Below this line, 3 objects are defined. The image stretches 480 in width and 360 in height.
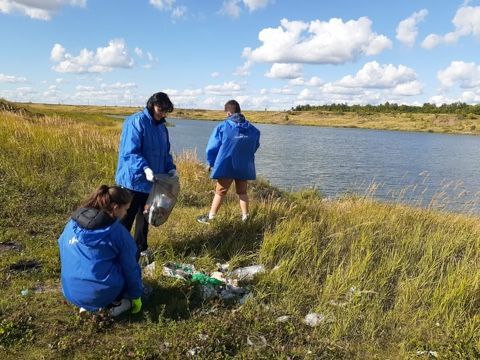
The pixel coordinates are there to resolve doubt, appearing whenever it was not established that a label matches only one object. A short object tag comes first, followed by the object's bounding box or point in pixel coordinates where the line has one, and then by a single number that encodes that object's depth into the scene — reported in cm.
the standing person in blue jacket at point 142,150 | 474
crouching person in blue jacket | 365
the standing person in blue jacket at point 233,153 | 635
